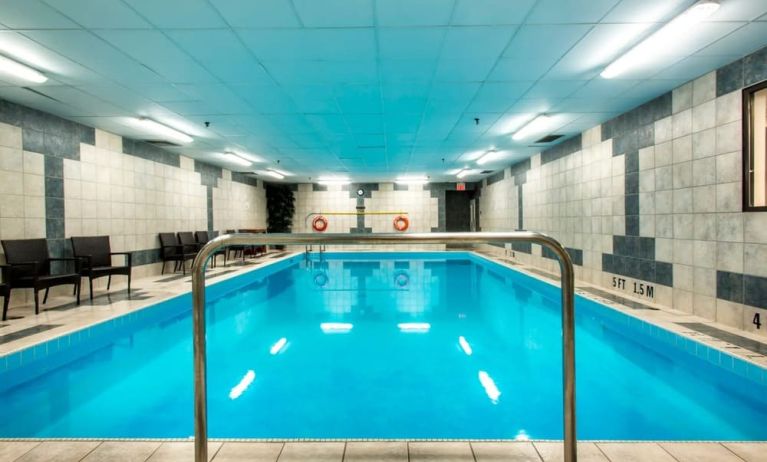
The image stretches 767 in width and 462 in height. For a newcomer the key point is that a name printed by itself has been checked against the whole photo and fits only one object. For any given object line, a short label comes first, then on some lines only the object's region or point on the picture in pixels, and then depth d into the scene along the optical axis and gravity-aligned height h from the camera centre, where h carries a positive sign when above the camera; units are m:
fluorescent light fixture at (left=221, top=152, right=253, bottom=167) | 8.59 +1.70
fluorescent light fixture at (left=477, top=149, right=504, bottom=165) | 8.60 +1.66
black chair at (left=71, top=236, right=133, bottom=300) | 5.16 -0.37
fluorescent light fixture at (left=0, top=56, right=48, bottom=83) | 3.60 +1.61
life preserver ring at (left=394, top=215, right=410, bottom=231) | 14.05 +0.13
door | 15.56 +0.72
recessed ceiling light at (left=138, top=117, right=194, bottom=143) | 5.83 +1.67
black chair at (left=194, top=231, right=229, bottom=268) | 8.90 -0.21
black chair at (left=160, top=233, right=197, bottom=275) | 7.51 -0.43
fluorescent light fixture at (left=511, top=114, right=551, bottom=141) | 5.84 +1.63
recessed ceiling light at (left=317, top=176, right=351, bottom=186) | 13.21 +1.72
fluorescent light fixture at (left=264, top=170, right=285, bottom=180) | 11.25 +1.70
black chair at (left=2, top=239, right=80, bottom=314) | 4.18 -0.42
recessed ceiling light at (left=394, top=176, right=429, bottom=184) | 13.27 +1.72
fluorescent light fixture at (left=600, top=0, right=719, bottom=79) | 2.74 +1.57
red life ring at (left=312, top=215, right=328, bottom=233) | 13.84 +0.14
